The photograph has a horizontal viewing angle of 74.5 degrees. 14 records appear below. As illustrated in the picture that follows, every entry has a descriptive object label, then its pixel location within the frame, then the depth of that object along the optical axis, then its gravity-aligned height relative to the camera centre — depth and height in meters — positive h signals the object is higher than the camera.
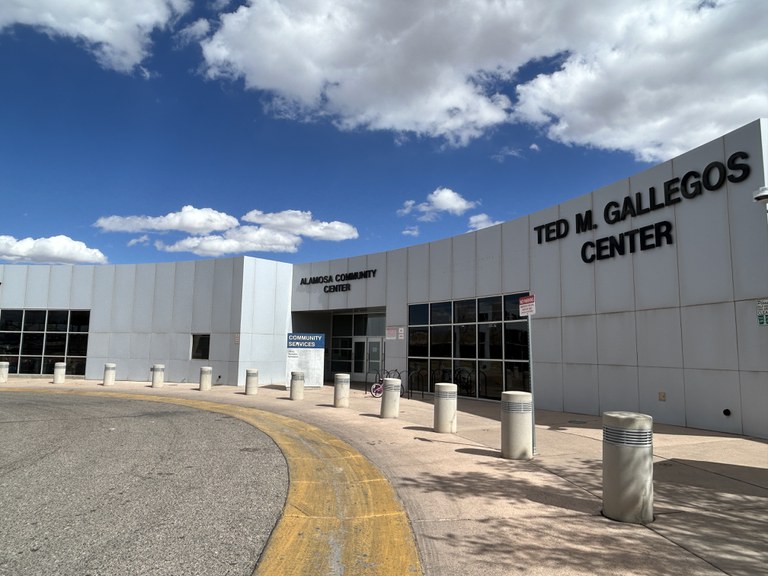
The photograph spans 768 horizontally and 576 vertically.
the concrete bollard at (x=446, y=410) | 10.96 -1.34
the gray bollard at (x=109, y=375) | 22.70 -1.49
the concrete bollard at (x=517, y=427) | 8.38 -1.30
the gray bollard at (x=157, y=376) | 22.02 -1.45
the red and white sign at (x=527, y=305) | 8.88 +0.79
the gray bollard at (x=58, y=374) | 22.80 -1.49
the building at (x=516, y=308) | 10.98 +1.41
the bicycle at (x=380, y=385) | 18.71 -1.47
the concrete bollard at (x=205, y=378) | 20.80 -1.42
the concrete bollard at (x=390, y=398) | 13.19 -1.33
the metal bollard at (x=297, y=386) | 17.42 -1.42
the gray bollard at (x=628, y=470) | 5.38 -1.28
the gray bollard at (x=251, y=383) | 19.16 -1.46
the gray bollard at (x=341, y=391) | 15.26 -1.36
